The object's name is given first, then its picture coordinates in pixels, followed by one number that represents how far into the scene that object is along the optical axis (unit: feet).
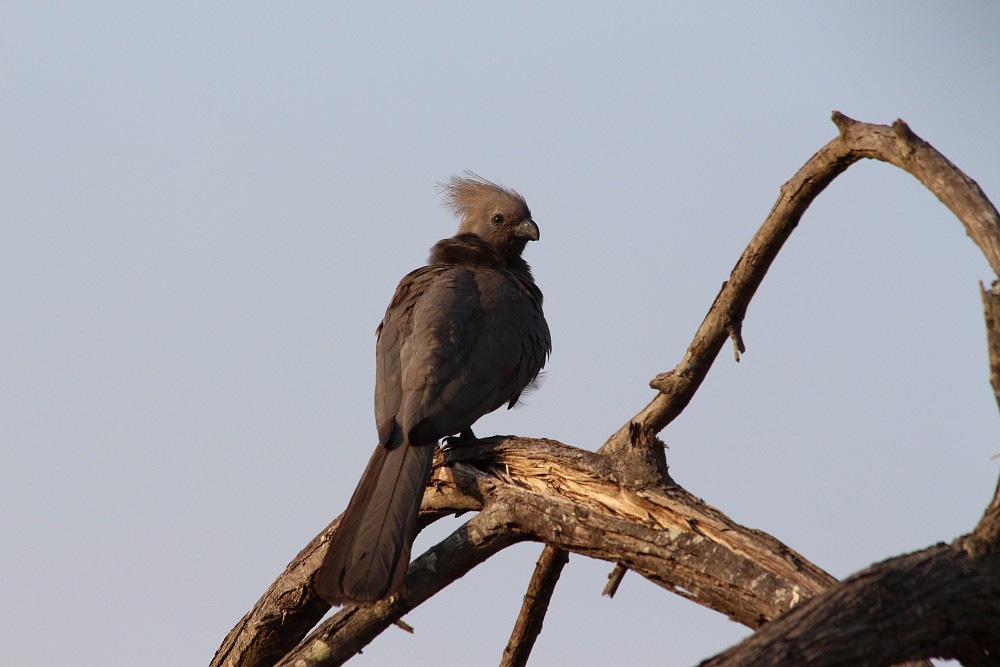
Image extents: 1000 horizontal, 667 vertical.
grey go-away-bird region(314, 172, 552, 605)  26.76
